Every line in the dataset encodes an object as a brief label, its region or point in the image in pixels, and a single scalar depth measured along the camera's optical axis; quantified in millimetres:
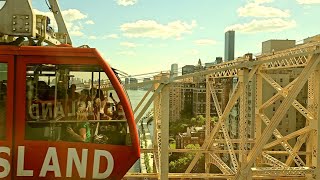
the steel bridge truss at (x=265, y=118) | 9758
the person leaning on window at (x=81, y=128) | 6170
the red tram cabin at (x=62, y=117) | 5922
